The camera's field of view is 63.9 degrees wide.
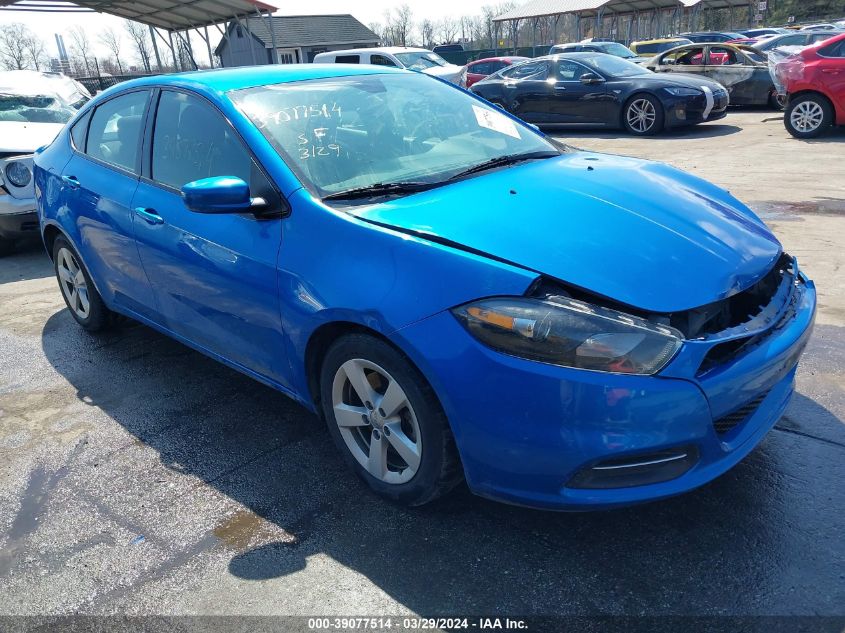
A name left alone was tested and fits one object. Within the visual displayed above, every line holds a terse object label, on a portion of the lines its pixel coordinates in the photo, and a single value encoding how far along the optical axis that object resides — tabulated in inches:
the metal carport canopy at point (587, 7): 1454.2
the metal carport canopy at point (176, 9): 695.7
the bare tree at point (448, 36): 3085.6
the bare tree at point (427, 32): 3090.6
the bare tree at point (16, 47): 2488.9
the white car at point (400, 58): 712.4
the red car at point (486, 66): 776.3
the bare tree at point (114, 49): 2554.1
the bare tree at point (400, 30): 2957.7
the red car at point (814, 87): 391.9
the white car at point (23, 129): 253.6
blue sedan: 81.2
